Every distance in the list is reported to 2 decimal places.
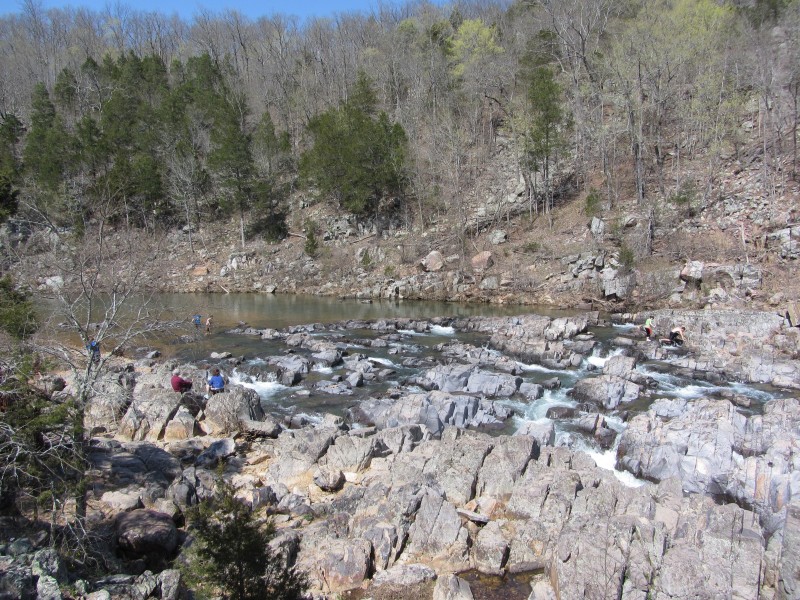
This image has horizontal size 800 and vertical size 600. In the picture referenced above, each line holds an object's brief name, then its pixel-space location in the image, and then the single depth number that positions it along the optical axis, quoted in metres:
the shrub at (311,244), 48.38
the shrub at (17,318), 13.43
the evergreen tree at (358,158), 50.41
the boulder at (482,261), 40.66
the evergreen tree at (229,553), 6.68
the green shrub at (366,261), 45.62
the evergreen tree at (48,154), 51.97
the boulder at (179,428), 15.43
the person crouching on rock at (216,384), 18.41
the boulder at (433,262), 41.91
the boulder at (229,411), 15.92
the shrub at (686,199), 36.88
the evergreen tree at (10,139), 52.66
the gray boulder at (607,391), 17.48
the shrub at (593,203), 40.53
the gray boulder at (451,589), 8.22
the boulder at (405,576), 8.88
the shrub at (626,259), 33.94
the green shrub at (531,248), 40.40
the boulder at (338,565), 8.89
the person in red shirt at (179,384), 17.16
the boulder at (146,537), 9.02
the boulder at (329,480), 12.20
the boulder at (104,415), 15.52
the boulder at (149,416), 15.37
